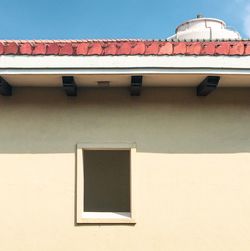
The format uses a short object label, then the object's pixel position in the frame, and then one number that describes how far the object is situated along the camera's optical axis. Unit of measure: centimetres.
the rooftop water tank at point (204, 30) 934
